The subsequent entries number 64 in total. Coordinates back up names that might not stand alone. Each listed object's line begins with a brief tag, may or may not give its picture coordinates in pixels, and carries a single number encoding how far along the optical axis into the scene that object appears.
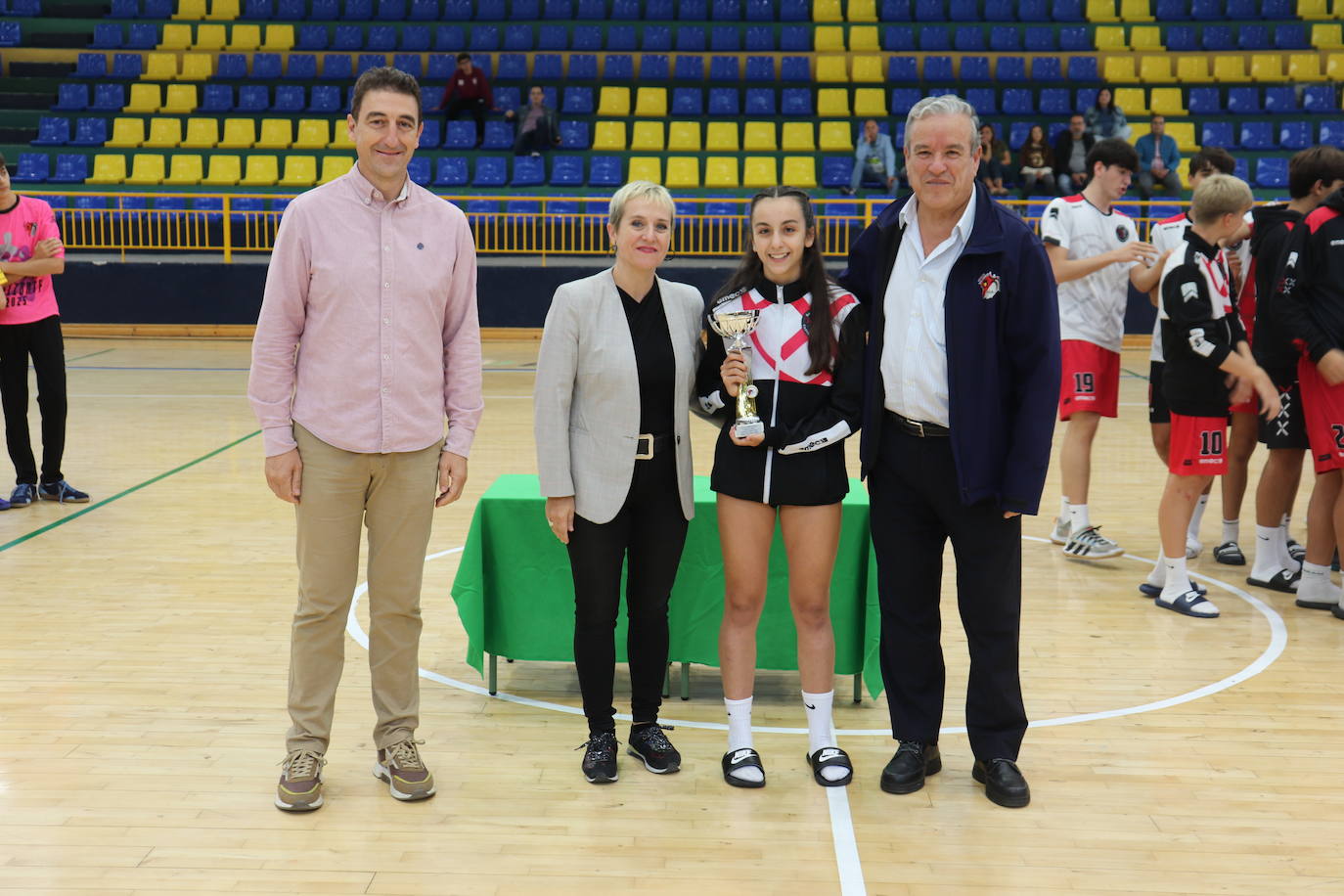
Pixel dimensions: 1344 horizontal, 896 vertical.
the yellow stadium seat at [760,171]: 14.87
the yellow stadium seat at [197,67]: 16.75
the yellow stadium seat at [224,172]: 15.17
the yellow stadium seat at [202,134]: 15.70
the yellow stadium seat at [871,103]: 15.62
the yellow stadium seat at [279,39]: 17.12
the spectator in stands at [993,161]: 13.73
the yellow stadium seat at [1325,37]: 16.42
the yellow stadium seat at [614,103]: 16.03
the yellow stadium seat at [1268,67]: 16.12
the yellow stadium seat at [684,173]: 14.80
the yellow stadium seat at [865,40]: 16.67
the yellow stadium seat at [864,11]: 17.17
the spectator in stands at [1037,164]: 14.02
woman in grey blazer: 3.32
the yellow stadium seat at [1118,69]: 16.12
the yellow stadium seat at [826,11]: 17.19
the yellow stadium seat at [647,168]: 14.89
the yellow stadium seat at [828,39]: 16.66
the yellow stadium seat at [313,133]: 15.54
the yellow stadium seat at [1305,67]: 16.00
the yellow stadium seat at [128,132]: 15.72
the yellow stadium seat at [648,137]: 15.43
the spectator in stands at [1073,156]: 13.89
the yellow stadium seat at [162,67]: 16.70
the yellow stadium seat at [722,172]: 14.88
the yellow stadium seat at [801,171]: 14.81
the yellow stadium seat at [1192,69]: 16.22
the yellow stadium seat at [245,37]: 17.19
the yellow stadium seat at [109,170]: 15.16
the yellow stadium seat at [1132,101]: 15.66
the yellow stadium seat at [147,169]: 15.20
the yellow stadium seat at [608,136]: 15.44
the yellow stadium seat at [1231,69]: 16.14
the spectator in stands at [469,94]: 15.30
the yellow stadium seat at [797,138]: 15.25
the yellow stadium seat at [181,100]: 16.22
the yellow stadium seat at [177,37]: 17.23
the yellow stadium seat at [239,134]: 15.66
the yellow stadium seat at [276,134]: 15.57
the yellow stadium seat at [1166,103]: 15.66
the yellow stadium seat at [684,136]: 15.42
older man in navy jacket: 3.20
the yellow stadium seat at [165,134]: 15.67
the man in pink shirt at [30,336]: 6.23
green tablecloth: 4.02
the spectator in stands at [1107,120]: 14.05
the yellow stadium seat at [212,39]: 17.17
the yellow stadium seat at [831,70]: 16.22
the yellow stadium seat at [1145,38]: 16.62
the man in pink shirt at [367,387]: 3.12
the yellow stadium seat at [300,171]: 15.03
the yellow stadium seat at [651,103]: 15.96
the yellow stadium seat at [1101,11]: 17.09
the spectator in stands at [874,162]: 14.17
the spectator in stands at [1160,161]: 13.95
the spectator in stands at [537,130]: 14.97
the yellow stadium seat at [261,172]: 15.09
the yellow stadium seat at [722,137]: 15.40
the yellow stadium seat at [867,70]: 16.19
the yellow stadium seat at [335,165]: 14.96
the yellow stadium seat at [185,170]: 15.19
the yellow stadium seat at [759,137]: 15.37
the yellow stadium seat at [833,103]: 15.78
